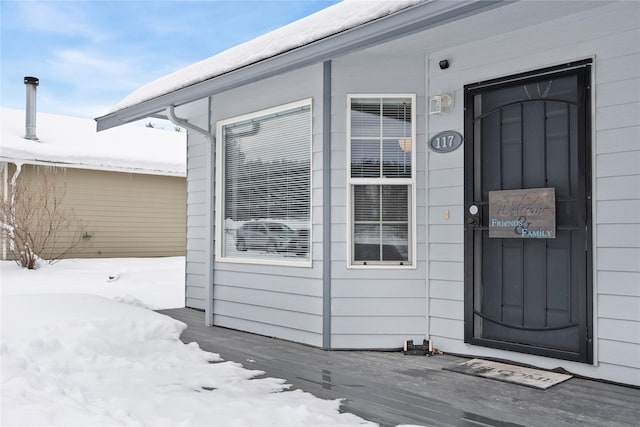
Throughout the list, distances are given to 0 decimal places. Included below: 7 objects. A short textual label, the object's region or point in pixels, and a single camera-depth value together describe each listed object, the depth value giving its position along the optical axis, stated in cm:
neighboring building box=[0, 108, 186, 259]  1106
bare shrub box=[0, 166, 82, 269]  998
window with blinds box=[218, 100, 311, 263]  481
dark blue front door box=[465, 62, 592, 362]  362
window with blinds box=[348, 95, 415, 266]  443
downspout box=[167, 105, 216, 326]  566
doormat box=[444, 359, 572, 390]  344
